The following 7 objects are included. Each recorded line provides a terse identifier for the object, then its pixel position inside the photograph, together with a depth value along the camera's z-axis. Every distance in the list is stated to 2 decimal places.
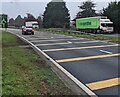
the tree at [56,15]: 98.37
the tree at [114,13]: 62.90
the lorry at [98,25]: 57.50
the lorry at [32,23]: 93.31
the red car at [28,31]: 52.06
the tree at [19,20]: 147.35
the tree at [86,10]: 96.38
